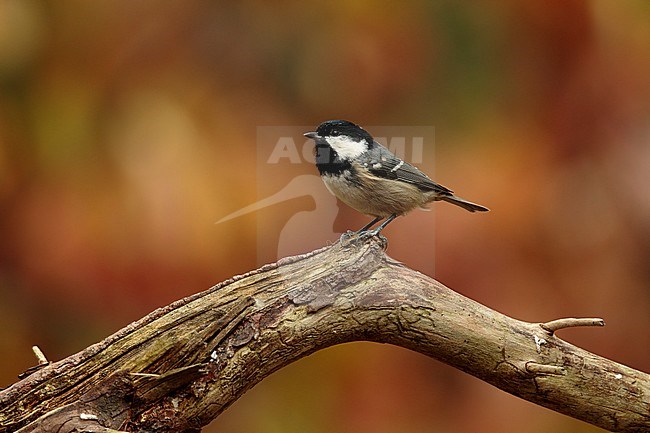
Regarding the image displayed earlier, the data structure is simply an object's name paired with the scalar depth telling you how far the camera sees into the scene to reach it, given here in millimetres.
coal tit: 5154
